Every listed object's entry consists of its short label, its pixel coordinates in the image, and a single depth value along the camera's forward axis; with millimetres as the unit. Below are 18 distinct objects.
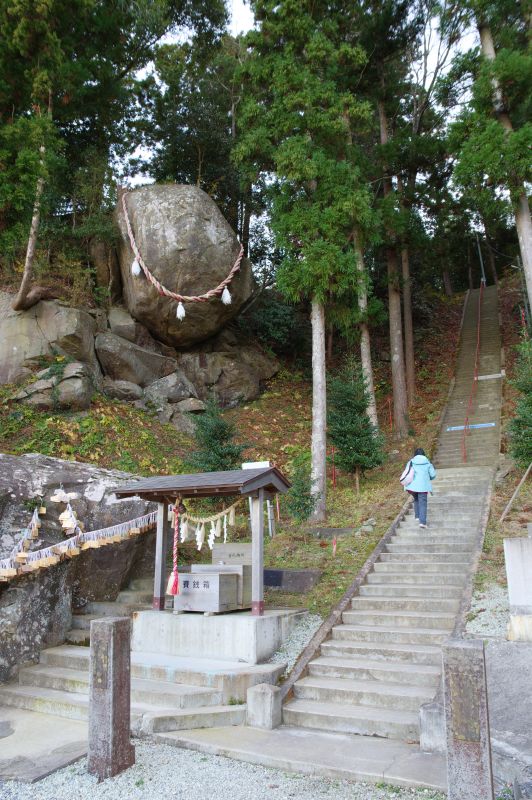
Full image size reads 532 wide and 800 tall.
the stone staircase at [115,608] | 7816
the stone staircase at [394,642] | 5512
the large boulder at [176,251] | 16656
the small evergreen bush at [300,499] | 11242
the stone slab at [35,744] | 4652
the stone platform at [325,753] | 4270
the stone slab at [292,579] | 8711
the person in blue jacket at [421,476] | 9562
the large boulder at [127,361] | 16484
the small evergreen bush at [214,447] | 12023
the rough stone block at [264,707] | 5504
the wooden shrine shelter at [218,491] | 7156
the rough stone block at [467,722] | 3514
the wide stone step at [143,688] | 5773
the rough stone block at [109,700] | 4504
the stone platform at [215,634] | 6805
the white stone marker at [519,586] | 5832
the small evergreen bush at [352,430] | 12992
